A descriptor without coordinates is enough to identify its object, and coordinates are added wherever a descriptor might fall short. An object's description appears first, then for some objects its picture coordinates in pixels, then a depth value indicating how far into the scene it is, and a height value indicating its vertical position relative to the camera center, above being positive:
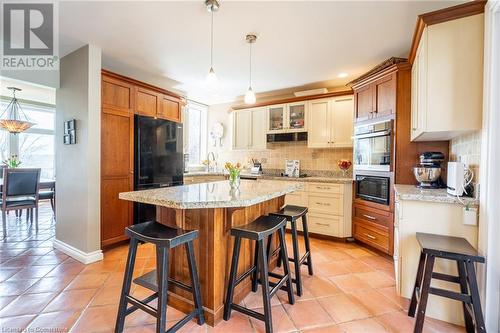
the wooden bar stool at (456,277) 1.39 -0.72
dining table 4.14 -0.42
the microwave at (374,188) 2.85 -0.32
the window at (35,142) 5.49 +0.46
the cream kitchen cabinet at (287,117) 4.04 +0.83
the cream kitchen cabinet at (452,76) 1.68 +0.67
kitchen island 1.61 -0.50
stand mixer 2.19 -0.05
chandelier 4.50 +0.97
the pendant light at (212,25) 1.93 +1.31
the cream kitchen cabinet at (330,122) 3.63 +0.67
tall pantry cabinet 2.90 +0.19
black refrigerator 3.20 +0.08
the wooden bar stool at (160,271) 1.37 -0.69
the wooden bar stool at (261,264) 1.54 -0.71
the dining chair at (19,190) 3.50 -0.46
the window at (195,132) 5.11 +0.69
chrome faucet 5.16 -0.02
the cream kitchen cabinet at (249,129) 4.46 +0.66
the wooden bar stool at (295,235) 2.07 -0.68
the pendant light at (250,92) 2.49 +0.77
